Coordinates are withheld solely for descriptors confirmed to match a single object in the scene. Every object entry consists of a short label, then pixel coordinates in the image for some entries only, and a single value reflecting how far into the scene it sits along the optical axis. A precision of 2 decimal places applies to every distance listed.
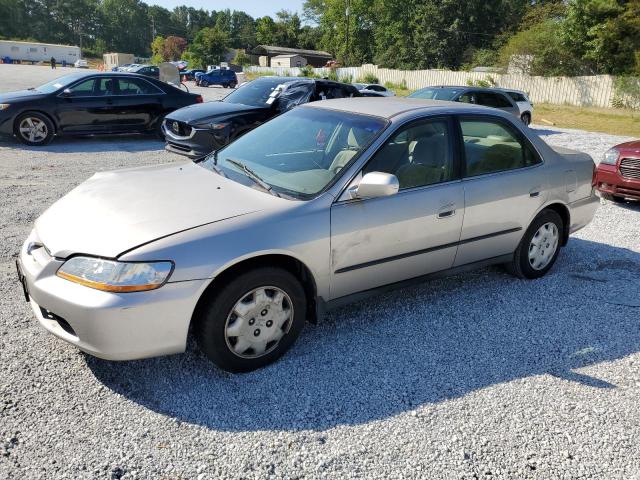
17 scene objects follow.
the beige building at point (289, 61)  74.88
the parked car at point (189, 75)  46.83
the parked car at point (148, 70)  40.08
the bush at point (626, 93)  25.88
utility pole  67.14
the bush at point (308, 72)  45.75
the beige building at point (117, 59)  75.58
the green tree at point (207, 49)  68.00
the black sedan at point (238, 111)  8.96
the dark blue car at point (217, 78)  40.38
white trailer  80.44
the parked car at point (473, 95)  13.38
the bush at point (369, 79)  41.38
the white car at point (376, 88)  23.98
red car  7.28
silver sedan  2.81
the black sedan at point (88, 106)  10.41
